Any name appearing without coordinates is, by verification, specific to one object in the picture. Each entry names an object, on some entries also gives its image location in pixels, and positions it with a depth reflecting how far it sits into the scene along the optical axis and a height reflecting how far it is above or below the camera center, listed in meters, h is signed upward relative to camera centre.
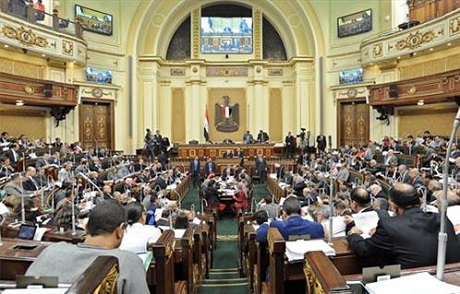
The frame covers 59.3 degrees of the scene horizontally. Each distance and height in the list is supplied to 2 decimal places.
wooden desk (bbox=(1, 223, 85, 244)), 3.46 -0.83
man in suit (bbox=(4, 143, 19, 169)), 10.65 -0.31
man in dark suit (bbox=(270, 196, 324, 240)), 3.76 -0.79
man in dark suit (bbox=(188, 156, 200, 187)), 14.91 -1.12
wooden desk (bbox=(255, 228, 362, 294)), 2.91 -0.91
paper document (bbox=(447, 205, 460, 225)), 3.94 -0.73
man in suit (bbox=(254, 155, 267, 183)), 15.71 -1.02
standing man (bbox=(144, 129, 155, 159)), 18.51 -0.16
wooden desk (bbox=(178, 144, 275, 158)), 18.61 -0.31
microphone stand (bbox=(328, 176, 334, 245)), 3.29 -0.69
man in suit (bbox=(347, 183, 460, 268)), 2.52 -0.63
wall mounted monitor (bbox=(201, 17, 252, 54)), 23.20 +6.19
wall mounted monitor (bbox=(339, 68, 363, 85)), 20.06 +3.30
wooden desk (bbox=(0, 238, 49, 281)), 2.43 -0.72
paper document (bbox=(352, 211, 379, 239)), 3.46 -0.68
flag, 20.89 +0.75
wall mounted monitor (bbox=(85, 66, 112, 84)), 19.28 +3.33
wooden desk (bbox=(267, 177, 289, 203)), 9.97 -1.35
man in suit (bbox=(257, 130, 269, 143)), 20.94 +0.26
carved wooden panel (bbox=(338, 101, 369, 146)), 20.17 +0.95
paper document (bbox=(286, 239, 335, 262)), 2.98 -0.80
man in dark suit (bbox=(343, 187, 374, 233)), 4.06 -0.61
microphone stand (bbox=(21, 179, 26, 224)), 4.62 -0.78
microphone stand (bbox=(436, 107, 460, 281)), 2.08 -0.50
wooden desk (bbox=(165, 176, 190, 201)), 10.03 -1.30
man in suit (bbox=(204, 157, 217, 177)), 14.48 -0.92
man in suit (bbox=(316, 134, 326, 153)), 20.58 -0.07
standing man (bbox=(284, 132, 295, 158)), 20.95 -0.16
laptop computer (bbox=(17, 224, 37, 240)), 3.66 -0.81
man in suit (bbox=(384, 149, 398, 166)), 11.84 -0.54
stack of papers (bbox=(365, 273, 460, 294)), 1.84 -0.69
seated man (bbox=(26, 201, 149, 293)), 1.83 -0.52
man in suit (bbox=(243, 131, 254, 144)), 19.62 +0.16
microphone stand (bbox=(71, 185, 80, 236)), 3.80 -0.78
